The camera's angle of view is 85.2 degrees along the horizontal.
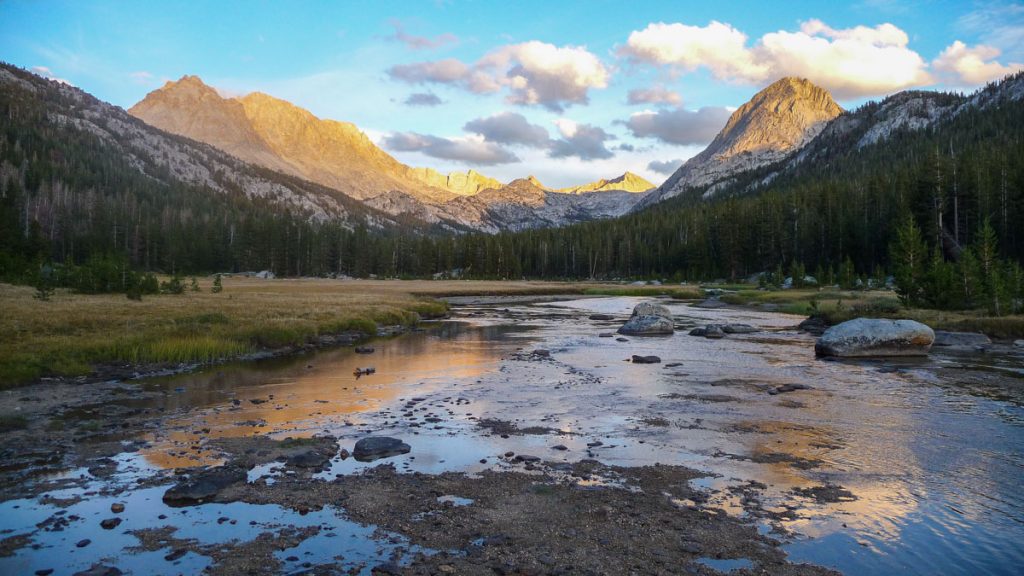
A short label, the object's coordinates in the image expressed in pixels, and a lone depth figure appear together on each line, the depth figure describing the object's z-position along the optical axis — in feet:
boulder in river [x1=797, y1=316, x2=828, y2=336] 137.39
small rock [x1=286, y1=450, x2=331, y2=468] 44.01
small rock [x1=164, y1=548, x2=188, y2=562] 28.95
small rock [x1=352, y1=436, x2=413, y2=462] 46.34
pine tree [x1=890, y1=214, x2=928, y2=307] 150.00
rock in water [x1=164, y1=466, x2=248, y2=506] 36.78
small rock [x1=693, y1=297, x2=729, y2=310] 234.17
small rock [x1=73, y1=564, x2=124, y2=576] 27.22
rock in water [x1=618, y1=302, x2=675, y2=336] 140.56
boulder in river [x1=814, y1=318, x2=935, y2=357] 99.71
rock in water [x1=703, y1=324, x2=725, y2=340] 132.16
